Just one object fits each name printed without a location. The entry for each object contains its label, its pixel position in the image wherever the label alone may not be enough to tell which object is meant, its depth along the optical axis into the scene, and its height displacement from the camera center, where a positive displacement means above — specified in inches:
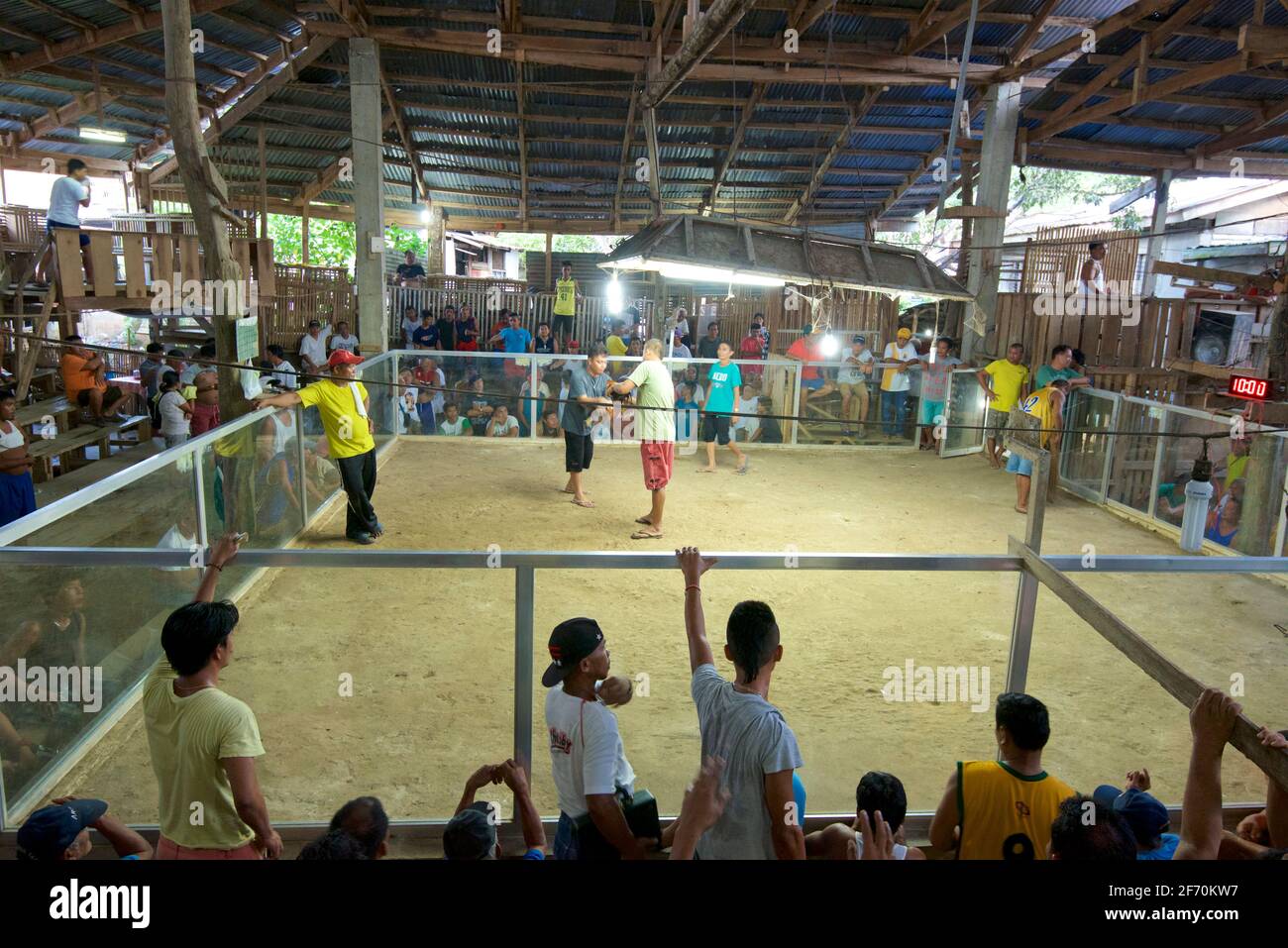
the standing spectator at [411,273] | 702.5 +22.5
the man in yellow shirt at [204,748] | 99.5 -48.5
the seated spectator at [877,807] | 108.2 -57.1
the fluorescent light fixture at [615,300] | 713.0 +7.1
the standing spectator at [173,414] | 348.2 -44.3
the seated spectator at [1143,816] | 104.2 -55.4
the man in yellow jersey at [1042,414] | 372.2 -37.0
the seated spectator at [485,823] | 91.3 -54.1
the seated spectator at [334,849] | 82.4 -48.9
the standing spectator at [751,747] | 95.3 -45.2
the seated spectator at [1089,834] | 87.3 -48.6
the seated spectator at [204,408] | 296.7 -35.4
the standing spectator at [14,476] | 244.1 -49.1
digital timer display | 302.0 -19.4
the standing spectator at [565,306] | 686.5 +1.3
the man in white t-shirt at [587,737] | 103.1 -48.2
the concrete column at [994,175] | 505.0 +79.8
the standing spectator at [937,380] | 474.3 -31.4
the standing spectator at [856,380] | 490.0 -33.6
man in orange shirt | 448.5 -46.2
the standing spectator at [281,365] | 401.7 -28.9
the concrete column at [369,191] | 478.9 +58.6
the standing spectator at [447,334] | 624.1 -19.8
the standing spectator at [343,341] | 502.9 -21.8
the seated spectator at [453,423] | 474.0 -60.7
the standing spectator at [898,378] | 485.7 -31.7
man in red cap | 286.5 -42.4
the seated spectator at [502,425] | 482.0 -61.9
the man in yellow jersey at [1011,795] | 104.7 -54.0
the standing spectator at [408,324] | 615.1 -14.1
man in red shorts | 331.3 -42.2
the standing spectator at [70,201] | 378.0 +37.7
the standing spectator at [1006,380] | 412.5 -26.4
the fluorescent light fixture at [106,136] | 607.5 +105.8
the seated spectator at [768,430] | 498.2 -62.1
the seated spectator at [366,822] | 92.5 -52.1
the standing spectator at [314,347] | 517.3 -26.2
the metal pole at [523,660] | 127.7 -49.2
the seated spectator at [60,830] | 95.9 -57.0
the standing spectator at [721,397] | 450.3 -42.3
